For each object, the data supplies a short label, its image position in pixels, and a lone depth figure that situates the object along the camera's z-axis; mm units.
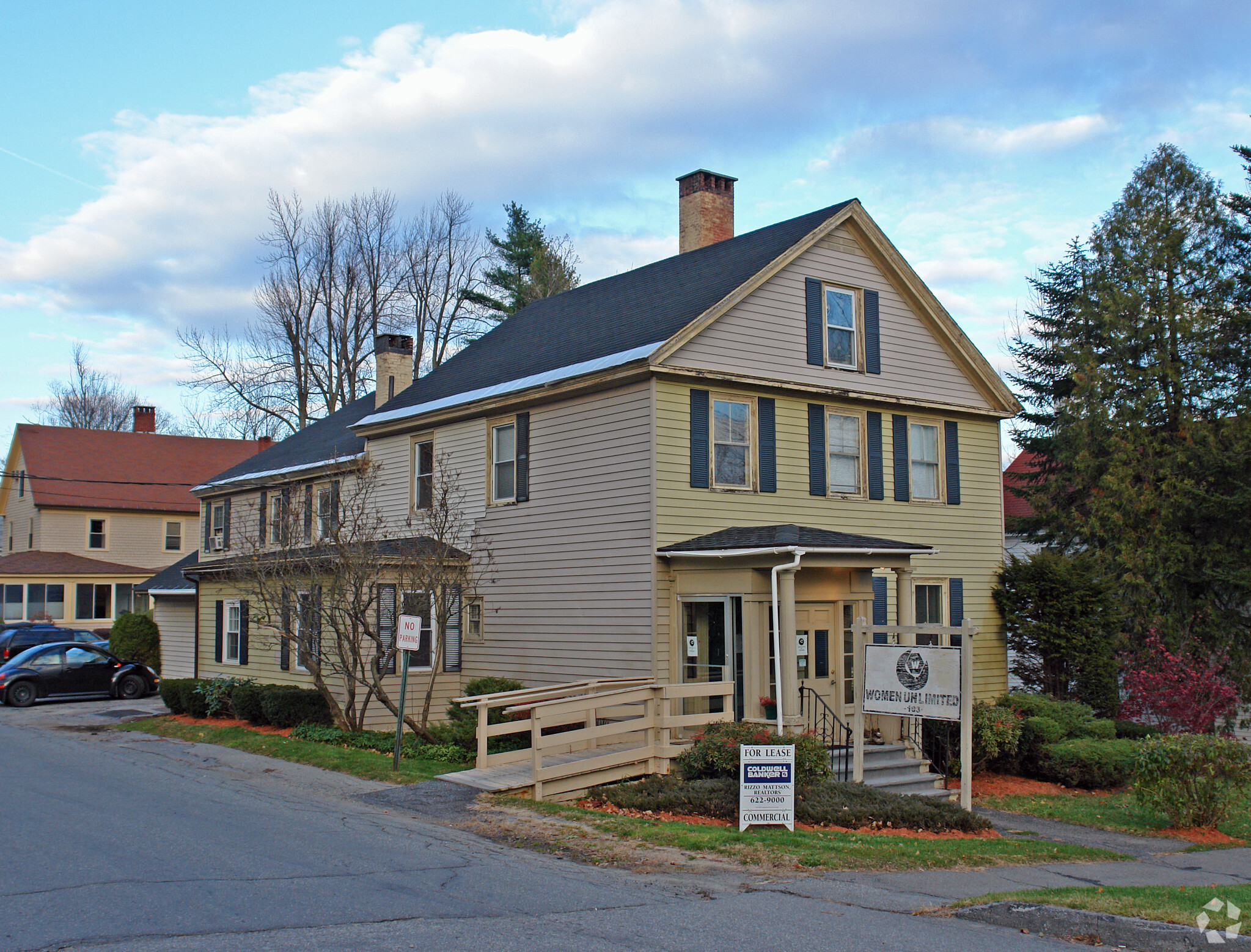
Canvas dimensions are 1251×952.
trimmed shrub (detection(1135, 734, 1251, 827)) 15078
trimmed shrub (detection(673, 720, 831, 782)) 13852
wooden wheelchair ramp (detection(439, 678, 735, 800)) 13781
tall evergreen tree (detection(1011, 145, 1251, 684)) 27438
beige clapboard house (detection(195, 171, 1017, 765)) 17547
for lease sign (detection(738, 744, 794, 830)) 12375
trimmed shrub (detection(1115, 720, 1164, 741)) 21234
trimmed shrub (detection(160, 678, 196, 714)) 23391
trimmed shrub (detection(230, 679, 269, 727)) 21328
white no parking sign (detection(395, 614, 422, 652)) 15352
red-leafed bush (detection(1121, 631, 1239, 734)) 19375
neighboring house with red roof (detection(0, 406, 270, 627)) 43531
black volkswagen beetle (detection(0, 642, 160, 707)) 26656
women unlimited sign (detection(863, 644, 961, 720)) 13945
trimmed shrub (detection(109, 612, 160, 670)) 33188
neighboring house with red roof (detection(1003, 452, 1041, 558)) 36469
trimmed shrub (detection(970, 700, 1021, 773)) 18375
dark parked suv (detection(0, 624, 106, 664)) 30700
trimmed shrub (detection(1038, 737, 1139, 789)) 18844
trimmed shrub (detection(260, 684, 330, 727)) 20297
